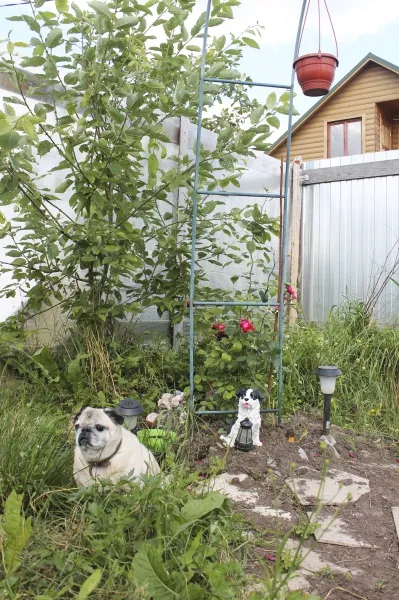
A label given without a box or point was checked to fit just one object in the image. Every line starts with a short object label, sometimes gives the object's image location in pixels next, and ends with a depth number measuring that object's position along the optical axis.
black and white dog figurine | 3.25
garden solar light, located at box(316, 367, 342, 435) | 3.61
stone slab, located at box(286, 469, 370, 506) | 2.76
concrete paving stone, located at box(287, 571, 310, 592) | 1.99
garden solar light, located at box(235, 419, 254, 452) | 3.19
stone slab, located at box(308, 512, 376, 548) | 2.38
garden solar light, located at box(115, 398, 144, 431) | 2.90
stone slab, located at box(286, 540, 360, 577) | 2.13
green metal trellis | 3.47
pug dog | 2.29
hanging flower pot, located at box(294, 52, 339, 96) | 4.13
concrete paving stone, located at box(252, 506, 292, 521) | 2.51
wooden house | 14.07
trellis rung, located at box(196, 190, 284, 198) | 3.62
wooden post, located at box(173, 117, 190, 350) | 4.93
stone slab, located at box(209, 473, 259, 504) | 2.65
